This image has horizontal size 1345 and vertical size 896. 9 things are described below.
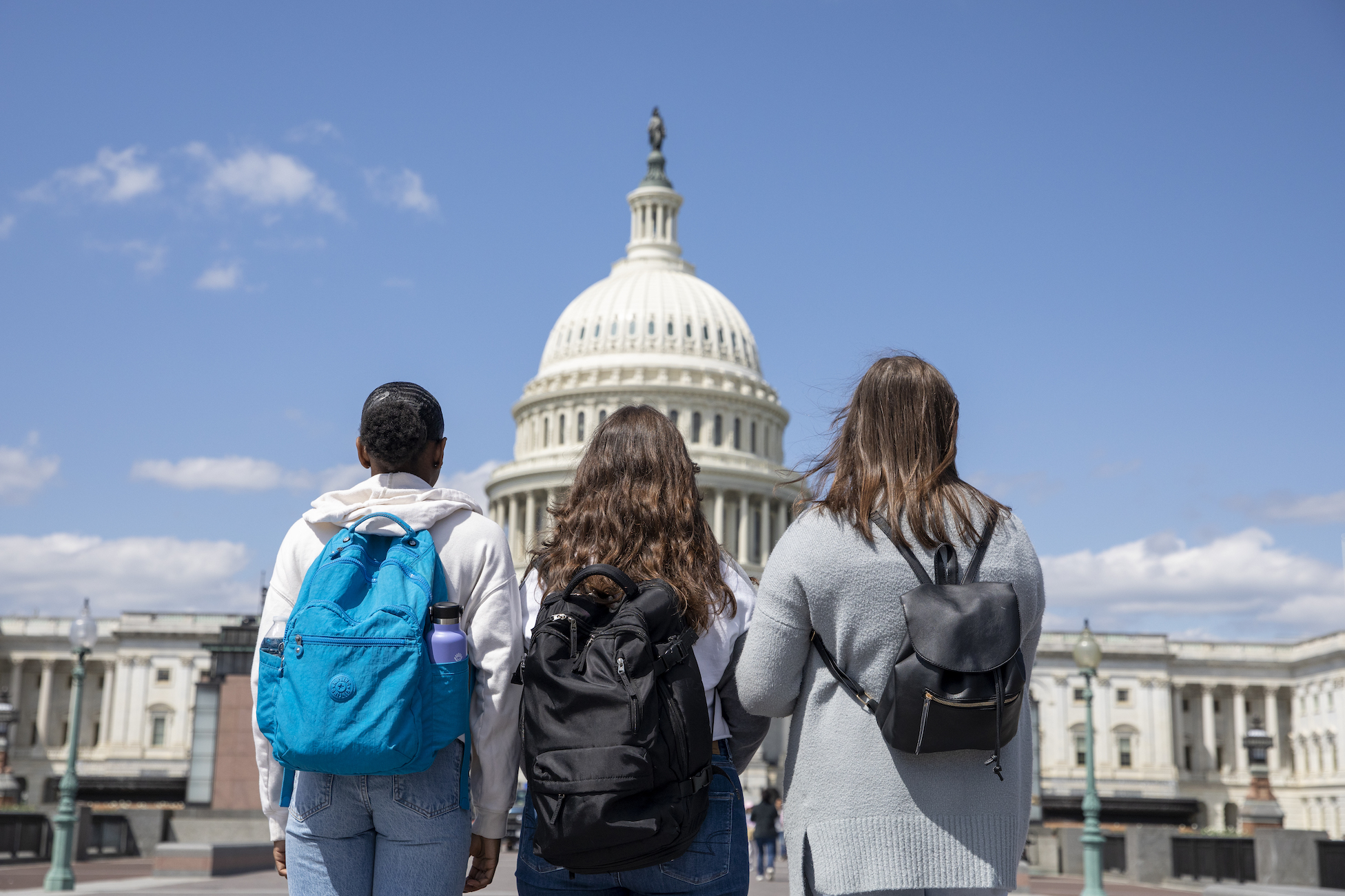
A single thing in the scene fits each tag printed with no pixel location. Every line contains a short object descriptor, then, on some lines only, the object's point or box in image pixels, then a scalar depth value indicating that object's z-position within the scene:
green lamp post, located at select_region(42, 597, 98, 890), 20.08
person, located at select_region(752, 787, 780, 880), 26.31
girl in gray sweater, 4.22
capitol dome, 88.12
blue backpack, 4.30
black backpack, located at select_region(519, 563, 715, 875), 4.14
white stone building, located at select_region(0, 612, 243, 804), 91.81
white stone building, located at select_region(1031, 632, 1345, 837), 89.31
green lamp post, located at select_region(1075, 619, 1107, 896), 21.02
